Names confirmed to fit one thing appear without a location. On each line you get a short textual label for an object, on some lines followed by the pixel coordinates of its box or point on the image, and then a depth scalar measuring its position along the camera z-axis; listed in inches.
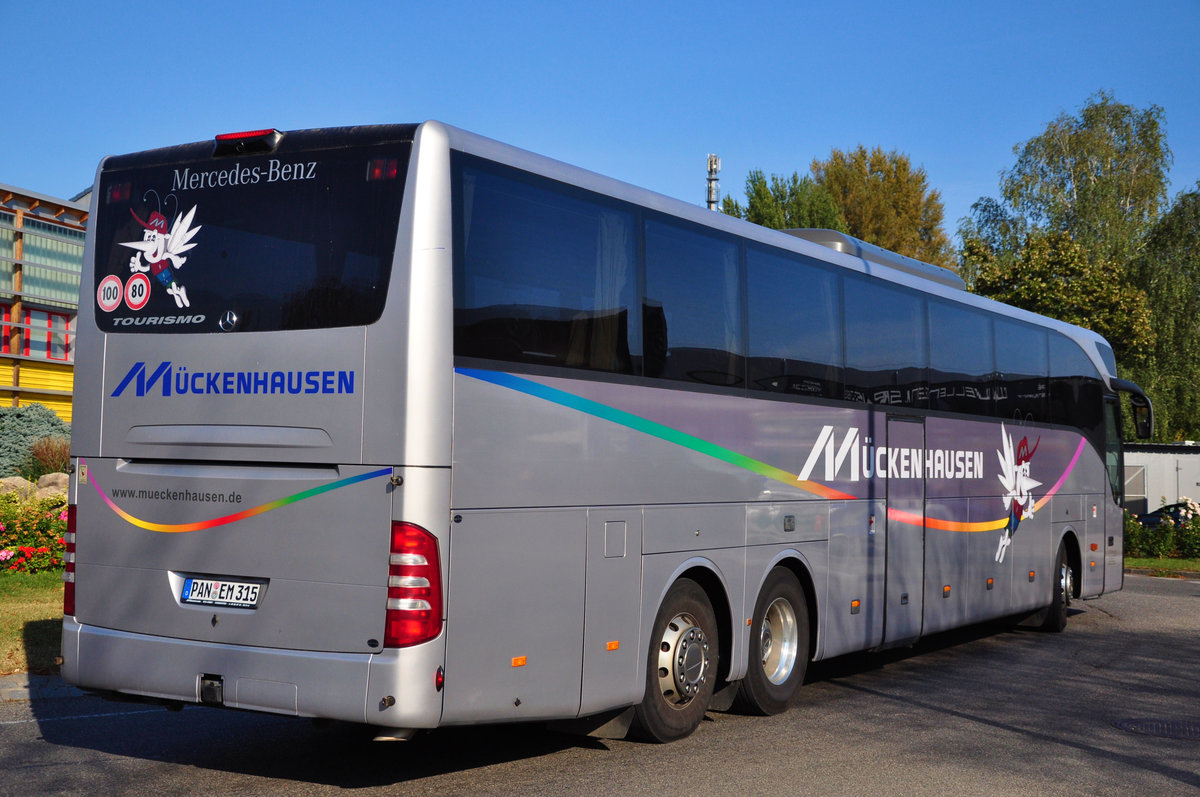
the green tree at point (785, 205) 1707.7
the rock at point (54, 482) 876.0
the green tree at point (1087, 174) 1982.0
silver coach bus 260.5
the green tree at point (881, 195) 2306.8
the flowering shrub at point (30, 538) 600.7
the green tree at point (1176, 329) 1788.9
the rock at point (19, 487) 818.8
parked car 1176.8
